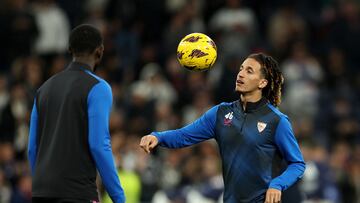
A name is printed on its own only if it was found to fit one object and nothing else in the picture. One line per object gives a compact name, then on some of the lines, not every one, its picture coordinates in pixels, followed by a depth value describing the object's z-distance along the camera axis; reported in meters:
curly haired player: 14.48
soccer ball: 15.54
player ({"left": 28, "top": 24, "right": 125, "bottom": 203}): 13.20
